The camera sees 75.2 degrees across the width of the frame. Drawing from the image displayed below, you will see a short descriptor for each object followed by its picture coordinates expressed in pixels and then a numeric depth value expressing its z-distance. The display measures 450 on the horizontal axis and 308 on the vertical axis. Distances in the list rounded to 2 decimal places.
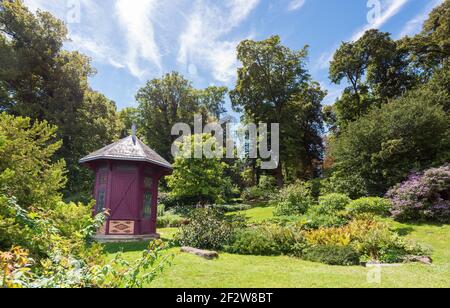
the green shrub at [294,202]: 17.31
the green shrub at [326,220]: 12.57
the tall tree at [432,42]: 23.76
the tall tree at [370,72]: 27.28
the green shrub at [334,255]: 8.02
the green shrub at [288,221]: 13.04
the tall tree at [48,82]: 21.77
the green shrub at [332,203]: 14.84
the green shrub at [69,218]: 4.62
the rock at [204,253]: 8.25
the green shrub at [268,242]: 9.55
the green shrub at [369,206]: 14.07
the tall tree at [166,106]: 37.47
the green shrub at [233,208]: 25.52
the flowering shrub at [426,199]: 13.02
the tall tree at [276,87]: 30.39
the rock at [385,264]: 7.65
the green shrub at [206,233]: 10.16
